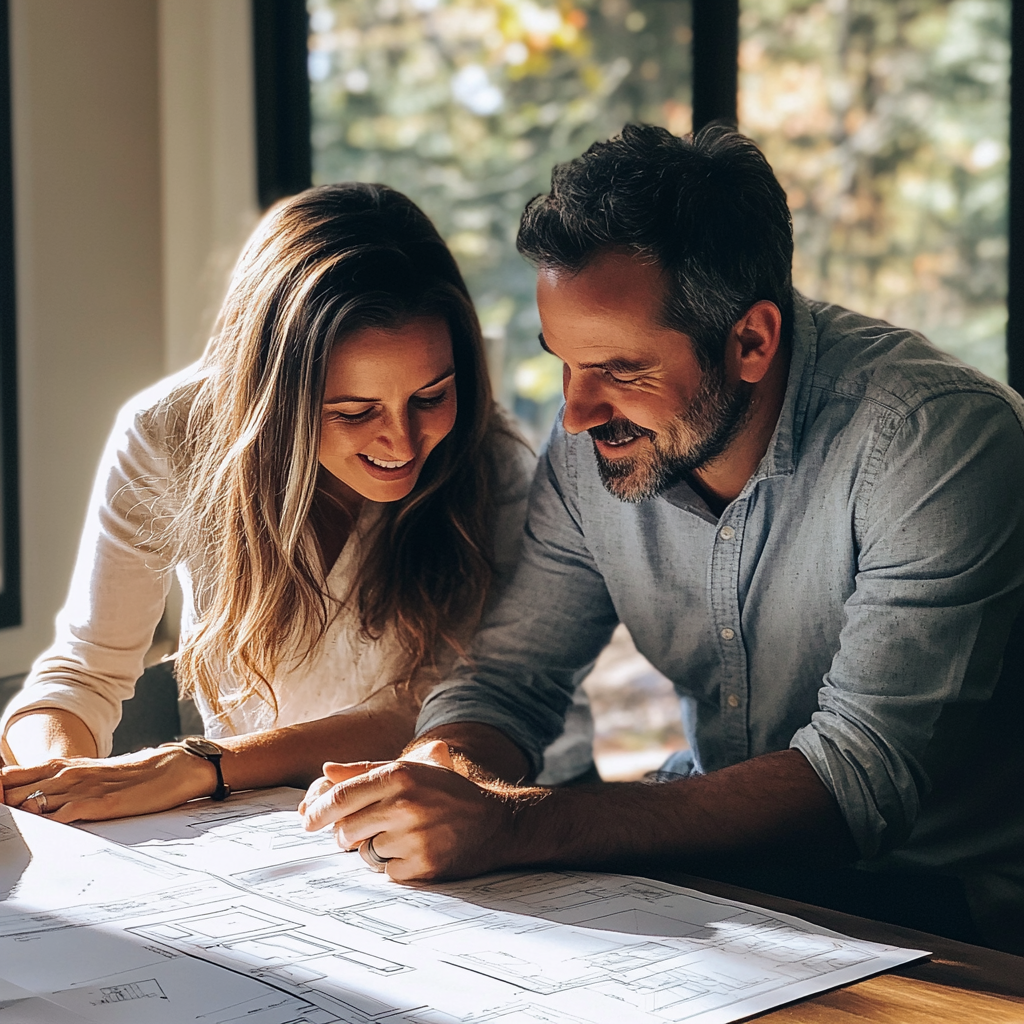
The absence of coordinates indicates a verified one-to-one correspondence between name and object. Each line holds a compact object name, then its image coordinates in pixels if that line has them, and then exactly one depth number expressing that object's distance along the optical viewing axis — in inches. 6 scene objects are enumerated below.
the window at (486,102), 123.6
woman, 58.2
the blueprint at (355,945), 33.3
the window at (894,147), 99.1
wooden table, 33.7
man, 47.4
